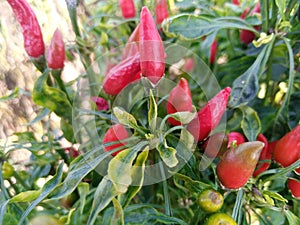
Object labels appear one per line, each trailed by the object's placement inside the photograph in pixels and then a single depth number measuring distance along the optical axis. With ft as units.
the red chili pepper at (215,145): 0.50
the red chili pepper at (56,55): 0.56
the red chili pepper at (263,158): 0.54
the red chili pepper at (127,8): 0.67
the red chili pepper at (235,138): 0.54
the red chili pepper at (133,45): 0.55
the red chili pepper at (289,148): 0.51
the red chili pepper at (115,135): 0.48
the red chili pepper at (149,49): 0.45
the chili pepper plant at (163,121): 0.45
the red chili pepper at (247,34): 0.74
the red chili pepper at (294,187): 0.53
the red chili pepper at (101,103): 0.60
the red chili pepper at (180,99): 0.48
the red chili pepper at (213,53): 0.78
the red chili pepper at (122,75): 0.51
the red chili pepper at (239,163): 0.45
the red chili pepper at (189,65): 0.81
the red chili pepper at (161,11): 0.64
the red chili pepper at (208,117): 0.49
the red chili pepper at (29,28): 0.55
